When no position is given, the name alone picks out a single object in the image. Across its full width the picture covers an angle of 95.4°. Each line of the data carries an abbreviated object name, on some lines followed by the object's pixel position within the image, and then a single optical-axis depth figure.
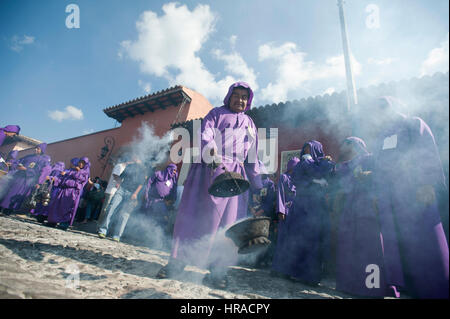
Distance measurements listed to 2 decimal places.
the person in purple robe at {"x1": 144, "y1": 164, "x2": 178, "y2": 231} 5.36
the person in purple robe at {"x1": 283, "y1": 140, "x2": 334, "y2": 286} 2.68
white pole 5.18
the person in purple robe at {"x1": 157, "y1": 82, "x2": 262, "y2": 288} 1.98
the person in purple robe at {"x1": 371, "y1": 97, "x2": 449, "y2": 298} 1.87
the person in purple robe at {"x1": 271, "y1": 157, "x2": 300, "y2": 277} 2.88
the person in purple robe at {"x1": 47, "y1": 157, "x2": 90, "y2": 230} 4.98
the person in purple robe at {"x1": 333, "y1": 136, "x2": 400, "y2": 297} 2.20
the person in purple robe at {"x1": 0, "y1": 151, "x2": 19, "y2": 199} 5.96
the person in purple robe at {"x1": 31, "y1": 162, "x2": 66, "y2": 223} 5.52
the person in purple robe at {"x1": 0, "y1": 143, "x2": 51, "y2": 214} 5.98
